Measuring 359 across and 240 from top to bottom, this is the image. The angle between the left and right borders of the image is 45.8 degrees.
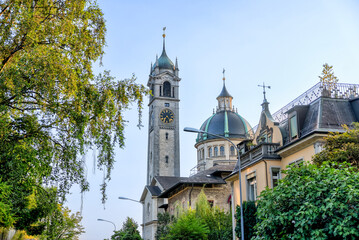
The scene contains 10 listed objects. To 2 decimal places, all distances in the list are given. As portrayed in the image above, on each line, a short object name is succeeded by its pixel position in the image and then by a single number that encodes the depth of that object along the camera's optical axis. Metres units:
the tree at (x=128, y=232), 52.94
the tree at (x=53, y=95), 13.27
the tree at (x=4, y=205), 11.17
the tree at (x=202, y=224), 30.82
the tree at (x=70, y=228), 58.03
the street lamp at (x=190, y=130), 23.24
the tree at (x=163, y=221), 48.63
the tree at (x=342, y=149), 18.78
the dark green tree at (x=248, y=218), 25.90
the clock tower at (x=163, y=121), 82.06
